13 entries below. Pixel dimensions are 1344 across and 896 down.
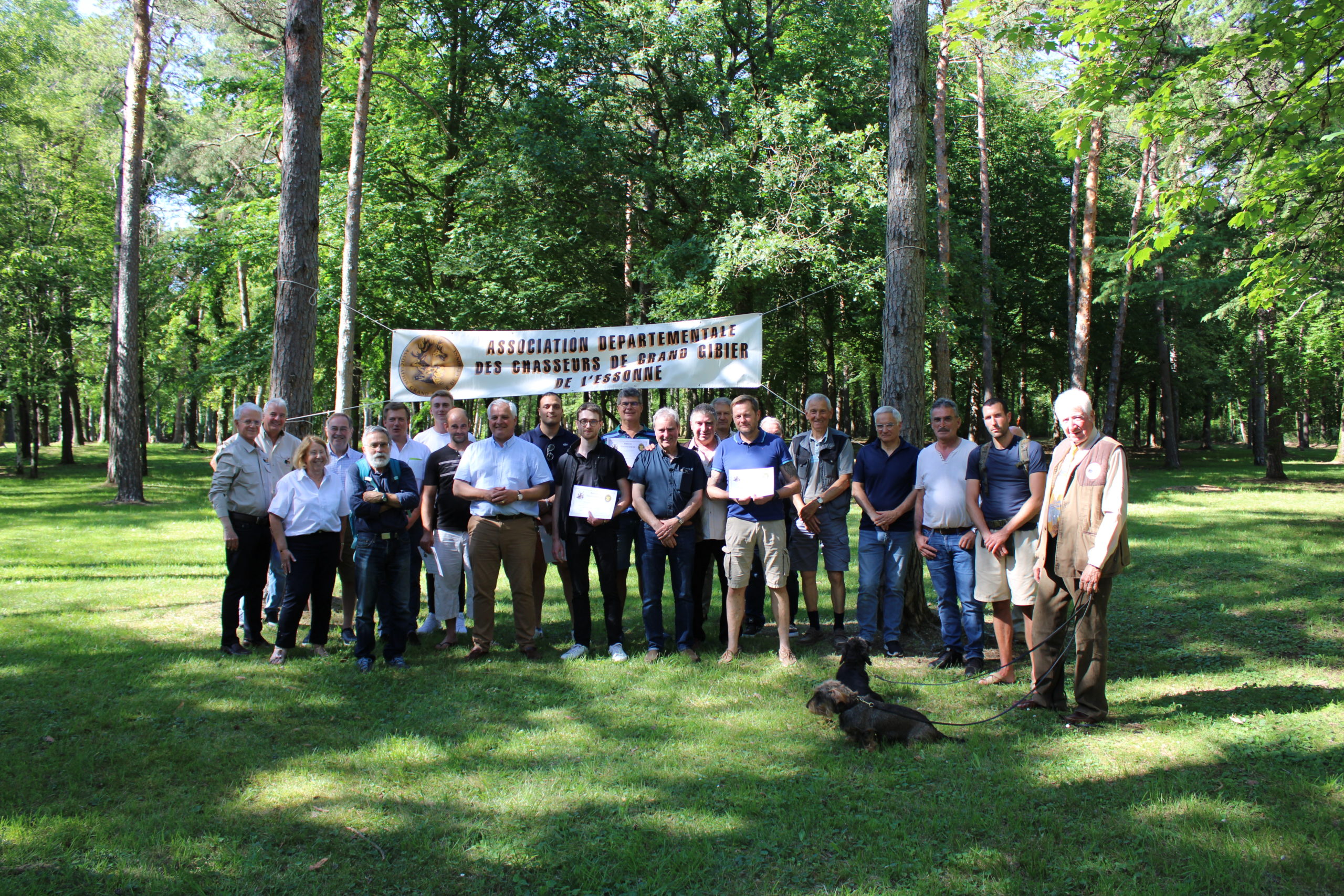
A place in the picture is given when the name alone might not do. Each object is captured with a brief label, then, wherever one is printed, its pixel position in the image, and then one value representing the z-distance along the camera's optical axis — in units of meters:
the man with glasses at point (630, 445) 6.61
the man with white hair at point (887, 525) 6.41
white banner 8.66
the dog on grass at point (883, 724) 4.55
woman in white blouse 6.02
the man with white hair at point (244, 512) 6.16
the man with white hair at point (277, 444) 6.51
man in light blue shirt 6.34
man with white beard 6.00
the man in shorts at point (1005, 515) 5.73
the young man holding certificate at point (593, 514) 6.40
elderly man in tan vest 4.62
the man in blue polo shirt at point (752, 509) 6.25
